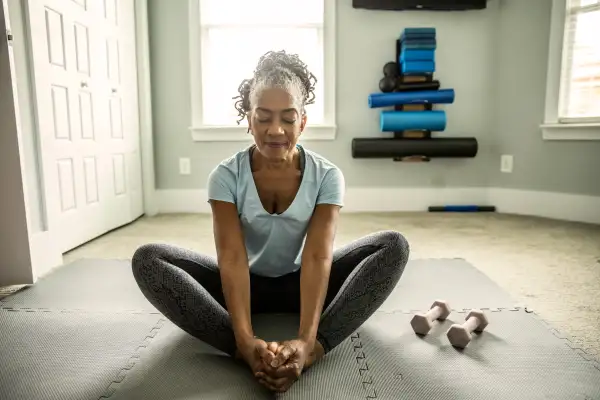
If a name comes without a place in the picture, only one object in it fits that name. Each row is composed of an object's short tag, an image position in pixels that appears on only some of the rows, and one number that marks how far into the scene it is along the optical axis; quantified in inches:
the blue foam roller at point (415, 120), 118.1
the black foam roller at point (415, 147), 120.6
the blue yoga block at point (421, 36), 115.6
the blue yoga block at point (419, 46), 115.6
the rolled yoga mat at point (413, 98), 117.9
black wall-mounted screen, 118.3
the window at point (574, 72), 107.6
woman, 39.1
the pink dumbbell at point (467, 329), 44.7
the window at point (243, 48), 122.4
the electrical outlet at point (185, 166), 128.6
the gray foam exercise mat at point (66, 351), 37.7
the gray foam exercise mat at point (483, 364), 37.1
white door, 76.2
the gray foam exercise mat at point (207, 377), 36.3
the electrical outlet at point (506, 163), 125.3
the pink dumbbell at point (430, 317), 48.1
